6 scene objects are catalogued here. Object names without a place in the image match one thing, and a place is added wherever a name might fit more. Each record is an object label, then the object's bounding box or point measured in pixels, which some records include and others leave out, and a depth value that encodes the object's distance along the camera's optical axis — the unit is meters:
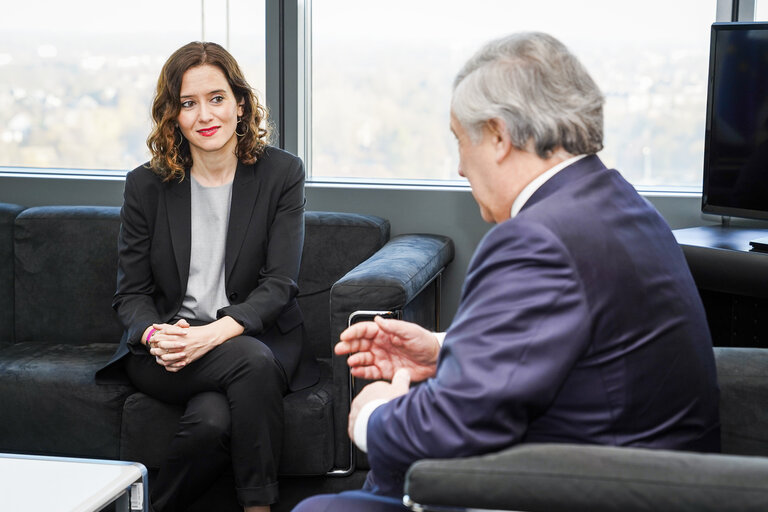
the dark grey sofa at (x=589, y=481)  2.28
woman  3.96
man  2.59
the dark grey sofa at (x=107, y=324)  3.89
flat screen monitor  3.95
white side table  3.28
